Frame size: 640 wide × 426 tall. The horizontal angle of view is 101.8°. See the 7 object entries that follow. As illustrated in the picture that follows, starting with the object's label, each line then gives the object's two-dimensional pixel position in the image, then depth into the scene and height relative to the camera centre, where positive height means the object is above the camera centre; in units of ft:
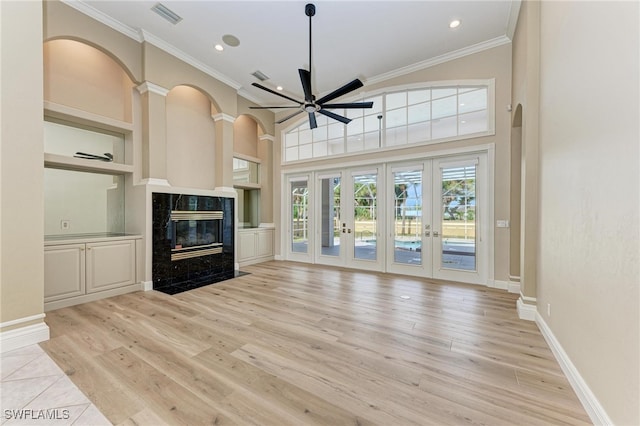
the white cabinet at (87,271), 11.32 -2.87
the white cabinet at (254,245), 20.82 -2.88
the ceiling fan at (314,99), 11.14 +5.15
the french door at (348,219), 19.06 -0.60
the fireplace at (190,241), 14.76 -1.91
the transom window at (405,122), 15.49 +6.16
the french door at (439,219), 15.40 -0.52
